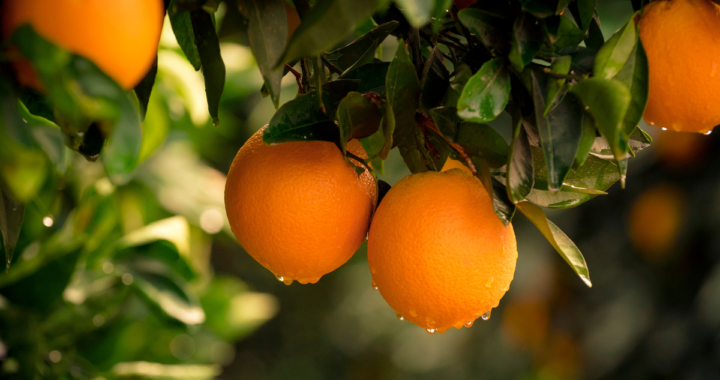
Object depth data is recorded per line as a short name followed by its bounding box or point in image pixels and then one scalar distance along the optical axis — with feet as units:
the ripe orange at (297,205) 3.43
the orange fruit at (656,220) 8.85
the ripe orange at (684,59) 3.39
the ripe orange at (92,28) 3.17
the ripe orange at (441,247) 3.40
